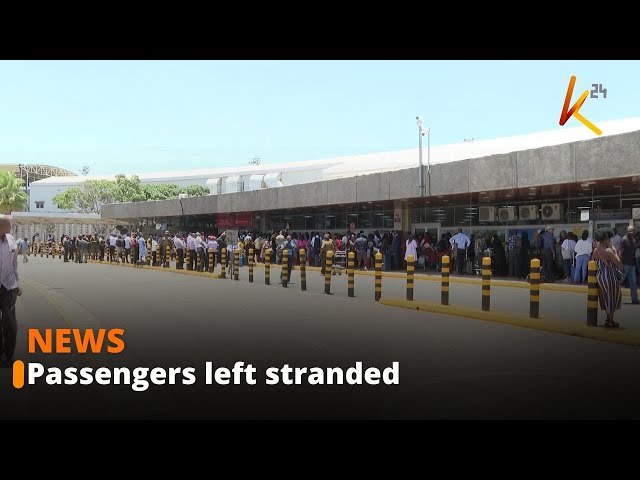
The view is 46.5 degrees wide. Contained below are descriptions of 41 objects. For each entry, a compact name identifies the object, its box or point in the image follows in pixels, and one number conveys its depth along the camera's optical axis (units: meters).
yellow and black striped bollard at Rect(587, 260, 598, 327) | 12.08
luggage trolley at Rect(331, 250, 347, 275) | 32.53
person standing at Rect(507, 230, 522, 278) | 26.42
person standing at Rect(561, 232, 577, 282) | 23.70
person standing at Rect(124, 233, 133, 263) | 41.75
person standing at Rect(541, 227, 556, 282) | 24.05
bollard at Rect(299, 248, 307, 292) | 20.84
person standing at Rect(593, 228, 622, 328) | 12.01
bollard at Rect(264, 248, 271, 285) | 23.22
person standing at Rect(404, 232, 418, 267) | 28.11
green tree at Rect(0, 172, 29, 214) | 99.79
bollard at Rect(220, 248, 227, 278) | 27.47
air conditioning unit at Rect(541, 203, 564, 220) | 27.03
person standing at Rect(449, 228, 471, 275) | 28.41
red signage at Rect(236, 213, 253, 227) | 48.46
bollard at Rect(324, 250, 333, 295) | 20.02
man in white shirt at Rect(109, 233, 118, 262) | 44.58
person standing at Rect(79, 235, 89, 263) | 45.91
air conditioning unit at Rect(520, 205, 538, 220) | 28.16
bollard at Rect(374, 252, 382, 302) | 17.69
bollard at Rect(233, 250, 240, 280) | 26.53
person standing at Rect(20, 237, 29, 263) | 45.97
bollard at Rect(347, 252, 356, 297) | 19.16
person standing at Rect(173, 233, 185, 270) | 33.66
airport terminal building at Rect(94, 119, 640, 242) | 22.42
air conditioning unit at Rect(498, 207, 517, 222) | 29.19
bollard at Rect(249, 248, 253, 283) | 24.30
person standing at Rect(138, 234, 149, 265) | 38.66
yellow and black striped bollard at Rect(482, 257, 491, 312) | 14.49
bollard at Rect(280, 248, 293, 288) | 22.38
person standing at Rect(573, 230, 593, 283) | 21.83
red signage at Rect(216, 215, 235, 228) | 50.84
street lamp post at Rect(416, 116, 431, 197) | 29.55
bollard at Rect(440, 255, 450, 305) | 15.45
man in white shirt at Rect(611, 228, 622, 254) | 17.95
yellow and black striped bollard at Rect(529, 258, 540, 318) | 13.31
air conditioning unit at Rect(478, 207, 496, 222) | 30.28
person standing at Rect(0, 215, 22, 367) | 8.62
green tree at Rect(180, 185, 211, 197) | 120.70
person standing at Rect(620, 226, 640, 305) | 17.31
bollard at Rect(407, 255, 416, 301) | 16.66
